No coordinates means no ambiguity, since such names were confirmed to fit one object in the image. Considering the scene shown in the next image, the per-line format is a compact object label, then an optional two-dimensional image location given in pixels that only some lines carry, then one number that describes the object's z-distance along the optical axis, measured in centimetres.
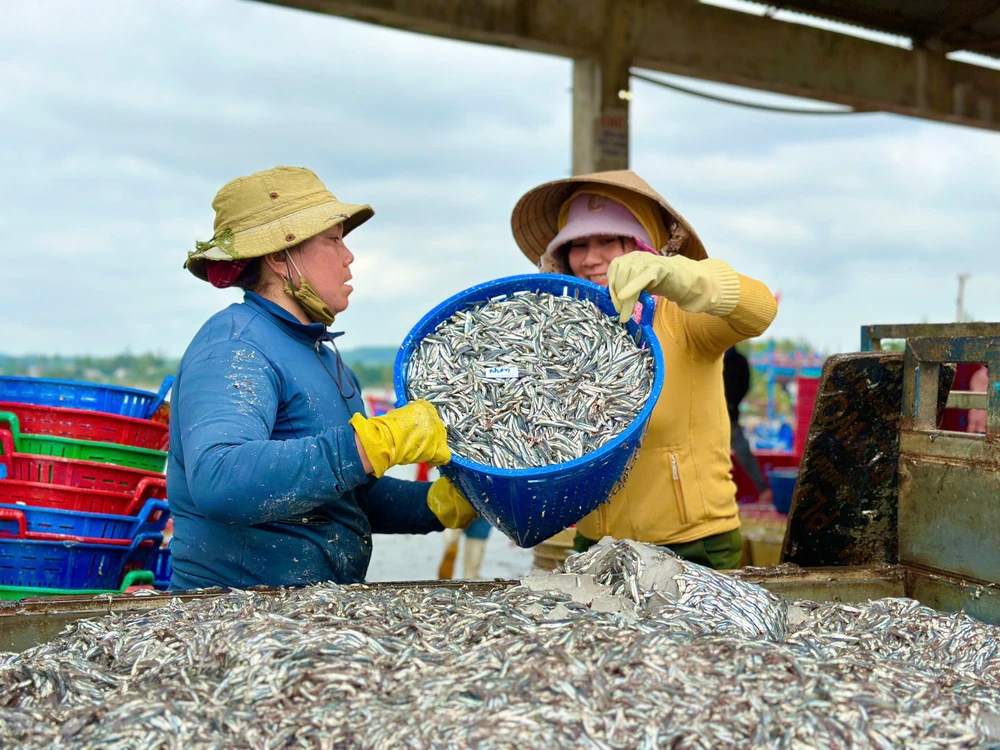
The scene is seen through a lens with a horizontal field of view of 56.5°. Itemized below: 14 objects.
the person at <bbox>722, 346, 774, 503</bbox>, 700
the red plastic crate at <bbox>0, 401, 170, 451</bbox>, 325
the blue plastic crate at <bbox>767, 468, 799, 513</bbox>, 727
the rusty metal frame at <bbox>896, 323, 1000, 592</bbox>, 255
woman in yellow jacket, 286
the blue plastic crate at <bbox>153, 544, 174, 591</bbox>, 355
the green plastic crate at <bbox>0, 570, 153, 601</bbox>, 317
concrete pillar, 648
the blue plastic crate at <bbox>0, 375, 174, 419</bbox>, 328
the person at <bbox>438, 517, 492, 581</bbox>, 673
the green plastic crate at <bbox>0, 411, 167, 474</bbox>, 325
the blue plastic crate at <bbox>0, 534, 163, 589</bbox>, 318
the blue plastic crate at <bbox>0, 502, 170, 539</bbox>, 318
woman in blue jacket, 225
